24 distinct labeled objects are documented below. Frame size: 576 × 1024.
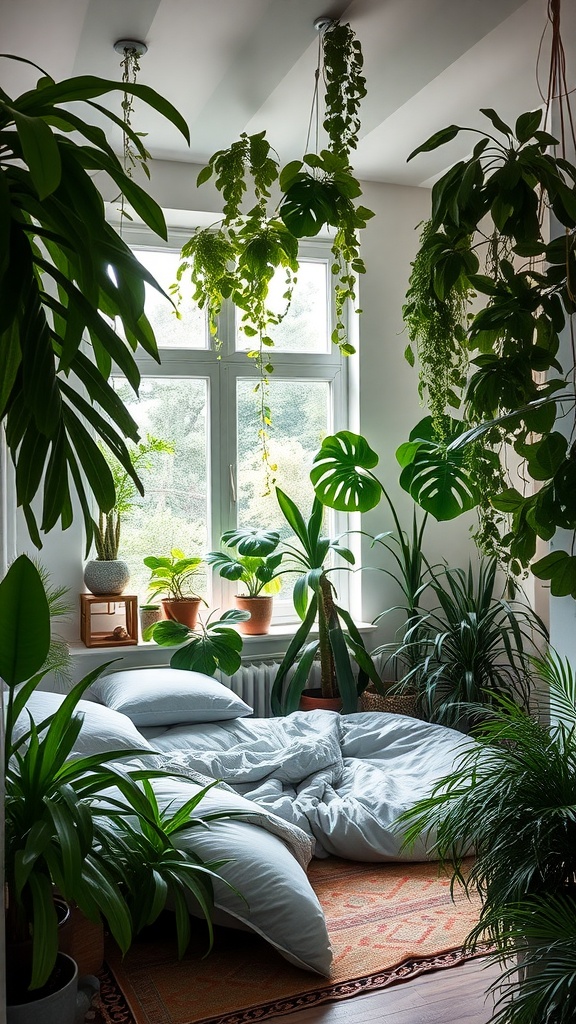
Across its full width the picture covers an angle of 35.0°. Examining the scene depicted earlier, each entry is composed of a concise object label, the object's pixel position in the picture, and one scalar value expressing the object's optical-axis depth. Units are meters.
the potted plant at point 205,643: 4.02
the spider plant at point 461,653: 4.02
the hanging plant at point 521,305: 2.05
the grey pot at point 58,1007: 1.79
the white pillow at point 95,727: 2.80
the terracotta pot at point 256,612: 4.42
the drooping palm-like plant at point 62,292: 0.97
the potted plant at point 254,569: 4.23
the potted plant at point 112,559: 4.04
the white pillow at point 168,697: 3.60
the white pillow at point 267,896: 2.34
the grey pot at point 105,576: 4.04
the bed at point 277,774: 2.38
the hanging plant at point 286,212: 2.97
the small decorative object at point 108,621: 4.09
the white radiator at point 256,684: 4.30
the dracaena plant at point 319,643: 4.16
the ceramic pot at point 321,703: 4.22
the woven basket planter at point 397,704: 4.12
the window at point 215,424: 4.52
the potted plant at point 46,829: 1.76
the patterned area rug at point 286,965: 2.22
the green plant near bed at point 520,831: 1.72
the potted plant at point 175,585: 4.27
